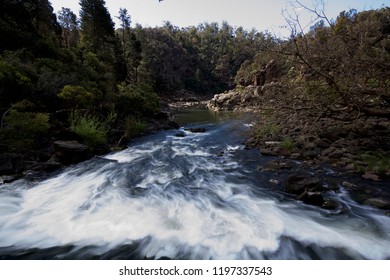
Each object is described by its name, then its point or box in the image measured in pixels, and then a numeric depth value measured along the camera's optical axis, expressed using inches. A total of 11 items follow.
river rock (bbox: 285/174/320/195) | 211.9
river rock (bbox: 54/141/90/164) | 309.3
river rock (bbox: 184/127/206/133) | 608.1
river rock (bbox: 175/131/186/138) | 542.1
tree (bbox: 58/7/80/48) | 1507.1
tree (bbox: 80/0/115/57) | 1073.5
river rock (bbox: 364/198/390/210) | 183.2
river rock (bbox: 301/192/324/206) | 194.9
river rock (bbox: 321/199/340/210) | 189.5
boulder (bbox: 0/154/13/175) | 253.8
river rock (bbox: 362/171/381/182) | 229.2
